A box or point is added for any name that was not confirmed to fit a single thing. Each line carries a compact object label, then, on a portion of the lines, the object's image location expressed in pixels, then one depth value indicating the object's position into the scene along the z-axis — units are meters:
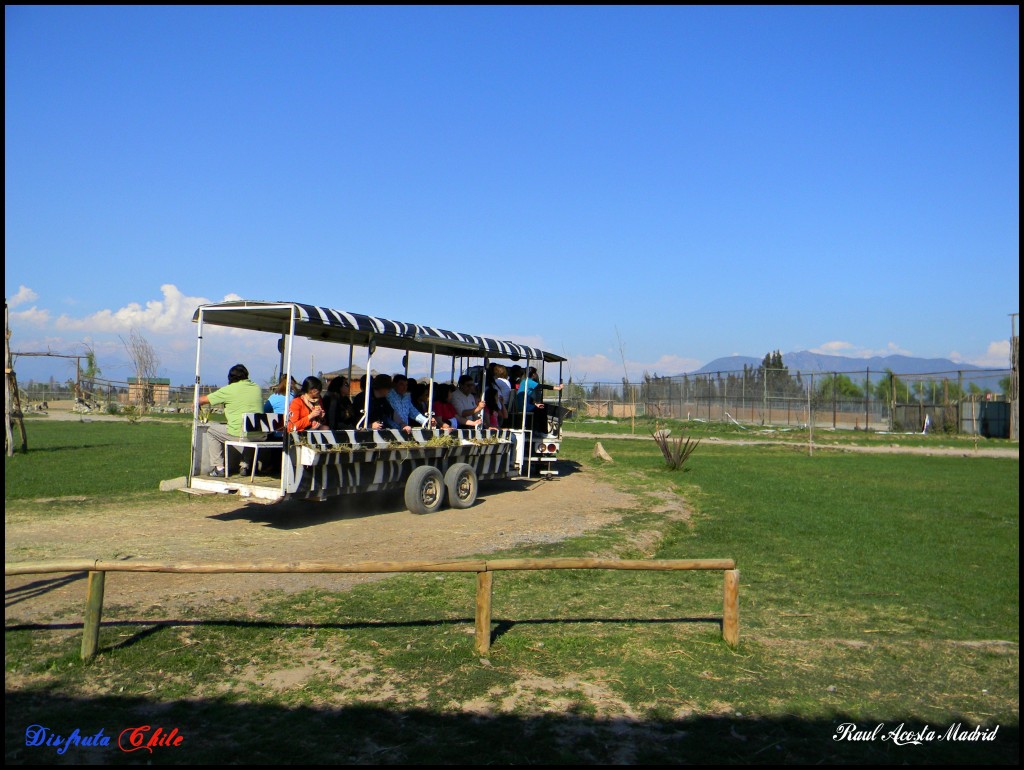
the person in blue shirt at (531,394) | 15.84
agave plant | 19.02
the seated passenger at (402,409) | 12.48
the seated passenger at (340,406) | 11.54
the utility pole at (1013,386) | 32.09
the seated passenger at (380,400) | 12.38
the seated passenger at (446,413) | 13.70
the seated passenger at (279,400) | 11.77
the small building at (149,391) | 41.58
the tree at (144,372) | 42.33
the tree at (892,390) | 37.75
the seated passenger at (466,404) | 14.20
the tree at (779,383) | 41.84
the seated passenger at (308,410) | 10.16
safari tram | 10.13
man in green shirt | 11.00
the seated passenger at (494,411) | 14.96
